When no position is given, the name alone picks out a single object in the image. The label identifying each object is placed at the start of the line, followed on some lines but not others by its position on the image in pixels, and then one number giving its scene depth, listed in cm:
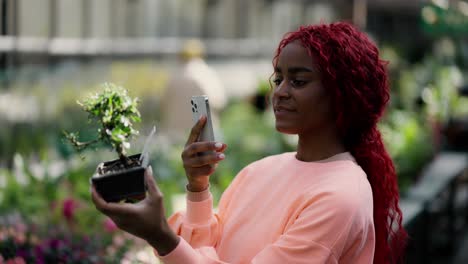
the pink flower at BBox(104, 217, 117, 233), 462
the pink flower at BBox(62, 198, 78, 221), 517
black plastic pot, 203
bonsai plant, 203
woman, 228
